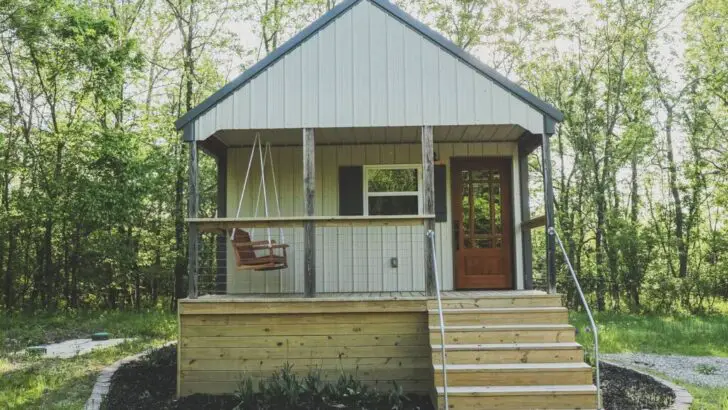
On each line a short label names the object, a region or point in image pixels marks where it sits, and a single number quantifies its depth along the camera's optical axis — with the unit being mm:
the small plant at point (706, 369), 7459
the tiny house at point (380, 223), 5809
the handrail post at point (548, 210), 6285
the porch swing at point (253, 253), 6762
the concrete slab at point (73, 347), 8478
